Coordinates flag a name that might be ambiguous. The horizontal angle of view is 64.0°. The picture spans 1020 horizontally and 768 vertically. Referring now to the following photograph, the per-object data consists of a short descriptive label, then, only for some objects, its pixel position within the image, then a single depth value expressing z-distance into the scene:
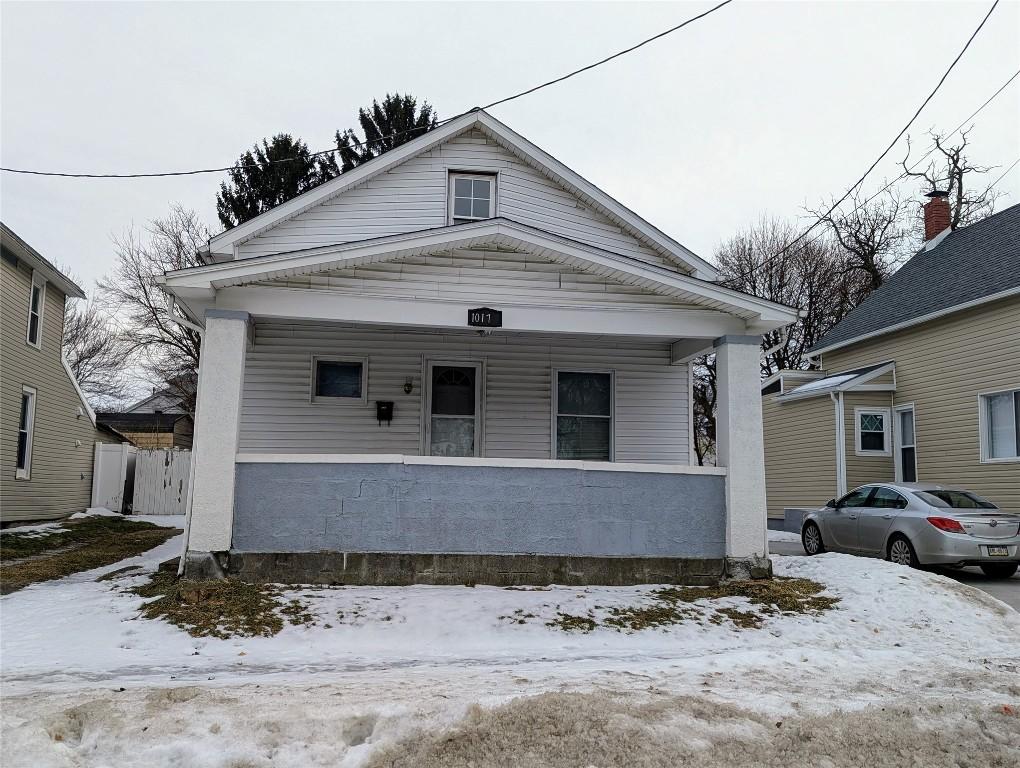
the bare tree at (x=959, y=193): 31.11
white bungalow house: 8.97
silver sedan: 11.47
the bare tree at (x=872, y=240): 34.19
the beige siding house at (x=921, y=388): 15.82
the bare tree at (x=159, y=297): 31.81
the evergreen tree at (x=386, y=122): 29.34
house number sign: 9.55
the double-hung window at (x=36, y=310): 17.28
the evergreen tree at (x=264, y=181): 28.86
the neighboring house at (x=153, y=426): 33.97
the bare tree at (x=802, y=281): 34.81
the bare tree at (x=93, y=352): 37.94
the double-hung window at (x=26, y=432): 16.62
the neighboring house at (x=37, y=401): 15.79
